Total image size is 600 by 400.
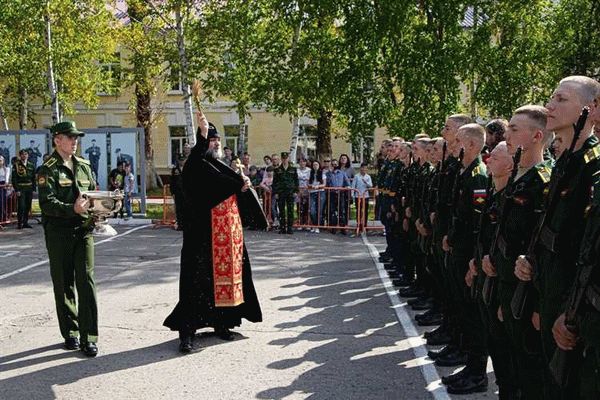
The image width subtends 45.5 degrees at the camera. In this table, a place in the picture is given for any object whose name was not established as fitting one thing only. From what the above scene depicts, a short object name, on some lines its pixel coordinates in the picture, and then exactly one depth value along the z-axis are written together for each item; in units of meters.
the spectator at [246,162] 18.88
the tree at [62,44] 24.55
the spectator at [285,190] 17.30
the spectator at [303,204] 18.24
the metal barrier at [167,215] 18.75
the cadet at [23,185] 17.89
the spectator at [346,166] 18.87
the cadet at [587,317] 2.95
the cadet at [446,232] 6.19
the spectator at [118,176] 20.19
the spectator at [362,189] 17.50
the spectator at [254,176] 19.55
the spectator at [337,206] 17.66
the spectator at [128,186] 20.23
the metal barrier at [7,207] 18.48
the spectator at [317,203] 17.88
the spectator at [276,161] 17.80
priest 6.78
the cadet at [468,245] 5.52
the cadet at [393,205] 10.59
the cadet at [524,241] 4.02
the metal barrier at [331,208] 17.59
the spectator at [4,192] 18.44
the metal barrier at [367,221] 17.53
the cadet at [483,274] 4.43
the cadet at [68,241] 6.45
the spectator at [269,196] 18.22
